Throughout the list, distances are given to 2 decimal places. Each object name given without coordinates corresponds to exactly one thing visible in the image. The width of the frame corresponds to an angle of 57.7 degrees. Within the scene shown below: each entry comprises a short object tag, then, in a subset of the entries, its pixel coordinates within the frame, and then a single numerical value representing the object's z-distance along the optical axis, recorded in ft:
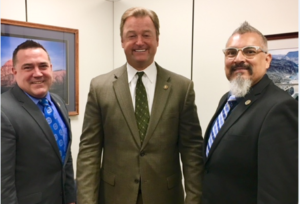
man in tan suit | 5.03
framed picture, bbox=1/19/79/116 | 7.96
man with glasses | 3.93
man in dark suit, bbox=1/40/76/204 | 4.98
